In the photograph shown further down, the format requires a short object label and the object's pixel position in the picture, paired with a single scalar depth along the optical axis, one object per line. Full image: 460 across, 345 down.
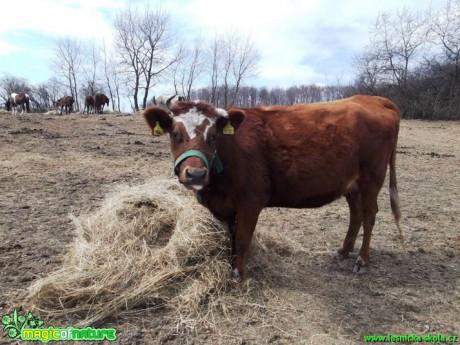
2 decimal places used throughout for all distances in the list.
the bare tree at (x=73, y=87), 62.65
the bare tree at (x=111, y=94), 65.16
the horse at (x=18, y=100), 27.59
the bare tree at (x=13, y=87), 93.81
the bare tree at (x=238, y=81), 45.94
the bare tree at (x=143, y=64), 47.97
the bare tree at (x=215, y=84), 47.22
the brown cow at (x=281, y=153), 3.60
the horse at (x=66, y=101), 35.91
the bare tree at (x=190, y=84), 49.27
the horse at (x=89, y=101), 37.34
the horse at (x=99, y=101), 36.50
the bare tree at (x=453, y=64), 30.06
